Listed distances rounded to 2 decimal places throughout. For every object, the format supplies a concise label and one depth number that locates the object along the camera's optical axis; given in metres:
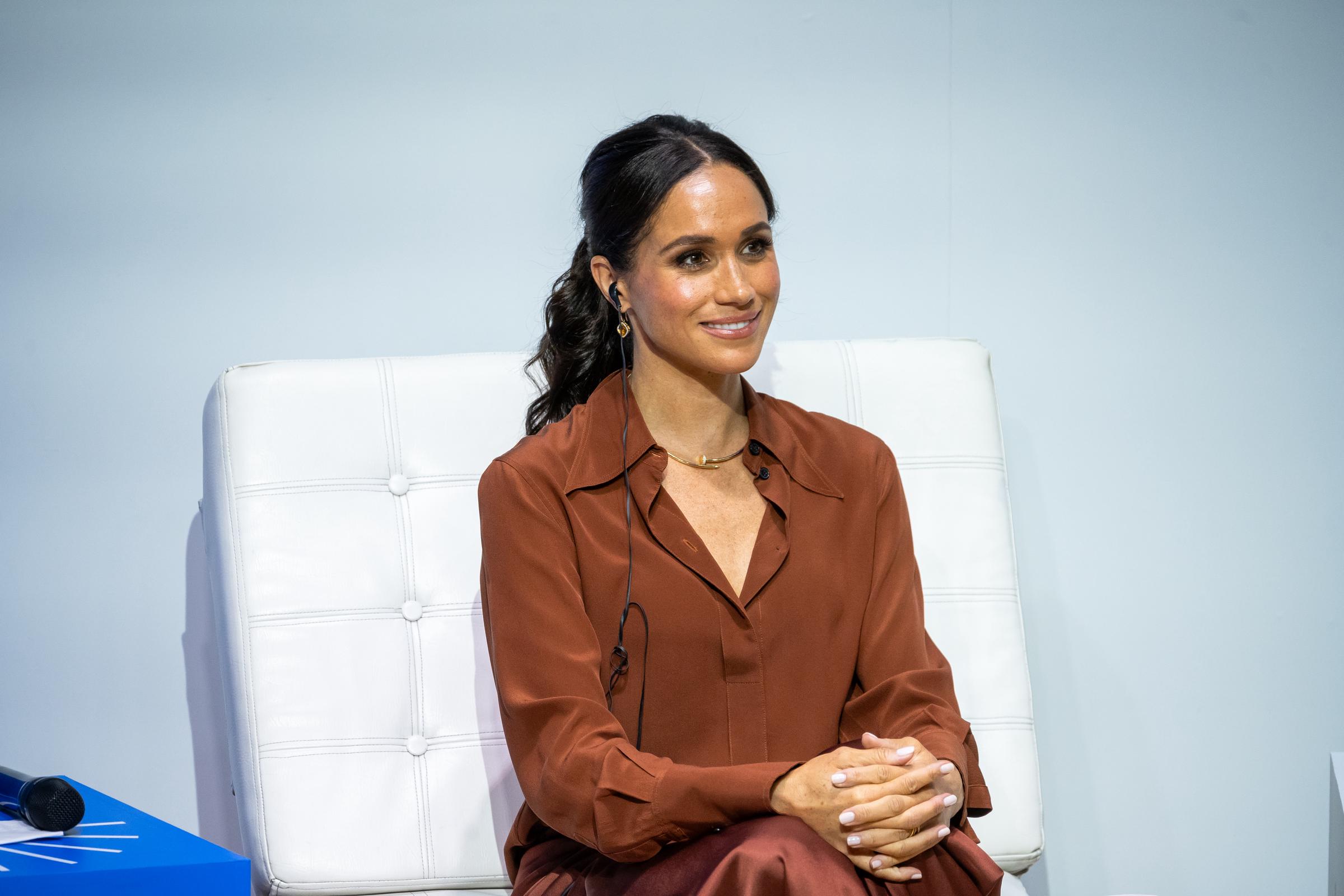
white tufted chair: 6.41
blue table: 6.00
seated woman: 6.16
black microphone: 6.06
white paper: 6.05
